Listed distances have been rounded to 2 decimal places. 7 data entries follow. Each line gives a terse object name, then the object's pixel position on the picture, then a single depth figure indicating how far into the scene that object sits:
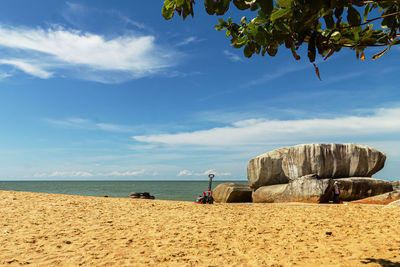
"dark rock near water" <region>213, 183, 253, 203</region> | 23.70
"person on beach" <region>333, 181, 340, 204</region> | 18.34
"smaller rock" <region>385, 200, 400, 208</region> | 12.66
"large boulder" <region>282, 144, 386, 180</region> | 21.62
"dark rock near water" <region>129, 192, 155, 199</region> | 27.06
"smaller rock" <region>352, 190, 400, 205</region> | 16.91
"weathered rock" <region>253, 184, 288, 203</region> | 21.00
